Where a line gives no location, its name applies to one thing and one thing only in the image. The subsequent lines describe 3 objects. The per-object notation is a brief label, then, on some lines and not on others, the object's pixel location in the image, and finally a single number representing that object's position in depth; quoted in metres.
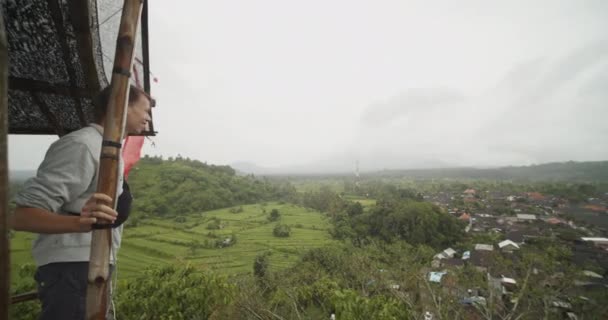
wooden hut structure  0.78
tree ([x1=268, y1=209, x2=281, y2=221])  44.33
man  1.00
